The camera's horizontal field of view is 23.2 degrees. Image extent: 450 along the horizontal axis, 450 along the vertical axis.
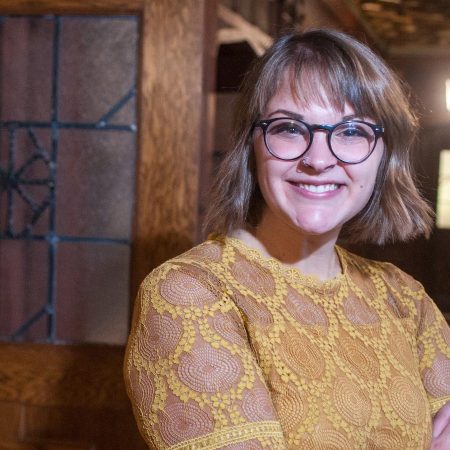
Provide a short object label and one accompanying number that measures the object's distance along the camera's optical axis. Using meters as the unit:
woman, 1.03
